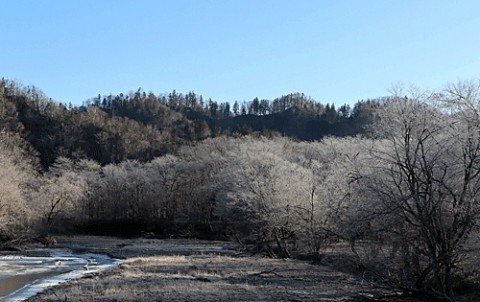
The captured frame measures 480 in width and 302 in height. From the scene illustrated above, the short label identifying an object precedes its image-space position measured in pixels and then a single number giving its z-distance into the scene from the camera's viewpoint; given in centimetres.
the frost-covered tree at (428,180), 2089
